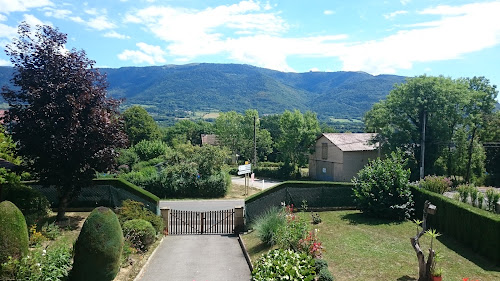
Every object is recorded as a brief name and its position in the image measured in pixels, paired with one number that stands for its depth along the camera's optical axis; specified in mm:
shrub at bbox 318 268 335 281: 10164
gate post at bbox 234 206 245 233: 18094
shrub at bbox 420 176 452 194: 18766
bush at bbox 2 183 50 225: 15328
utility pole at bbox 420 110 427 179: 30828
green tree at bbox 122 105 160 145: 61566
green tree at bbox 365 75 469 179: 34000
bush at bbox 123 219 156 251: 14320
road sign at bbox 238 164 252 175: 28594
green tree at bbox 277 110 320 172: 49219
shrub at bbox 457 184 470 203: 17000
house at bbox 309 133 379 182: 40906
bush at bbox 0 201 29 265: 9688
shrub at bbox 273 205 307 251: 12555
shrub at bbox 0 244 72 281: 9422
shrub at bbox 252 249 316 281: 8625
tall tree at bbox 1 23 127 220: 14859
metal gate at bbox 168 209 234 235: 18609
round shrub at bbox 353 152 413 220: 17734
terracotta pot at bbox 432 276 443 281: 9945
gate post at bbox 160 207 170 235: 18212
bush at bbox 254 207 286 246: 14312
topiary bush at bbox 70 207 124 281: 10297
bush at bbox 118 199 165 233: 15848
